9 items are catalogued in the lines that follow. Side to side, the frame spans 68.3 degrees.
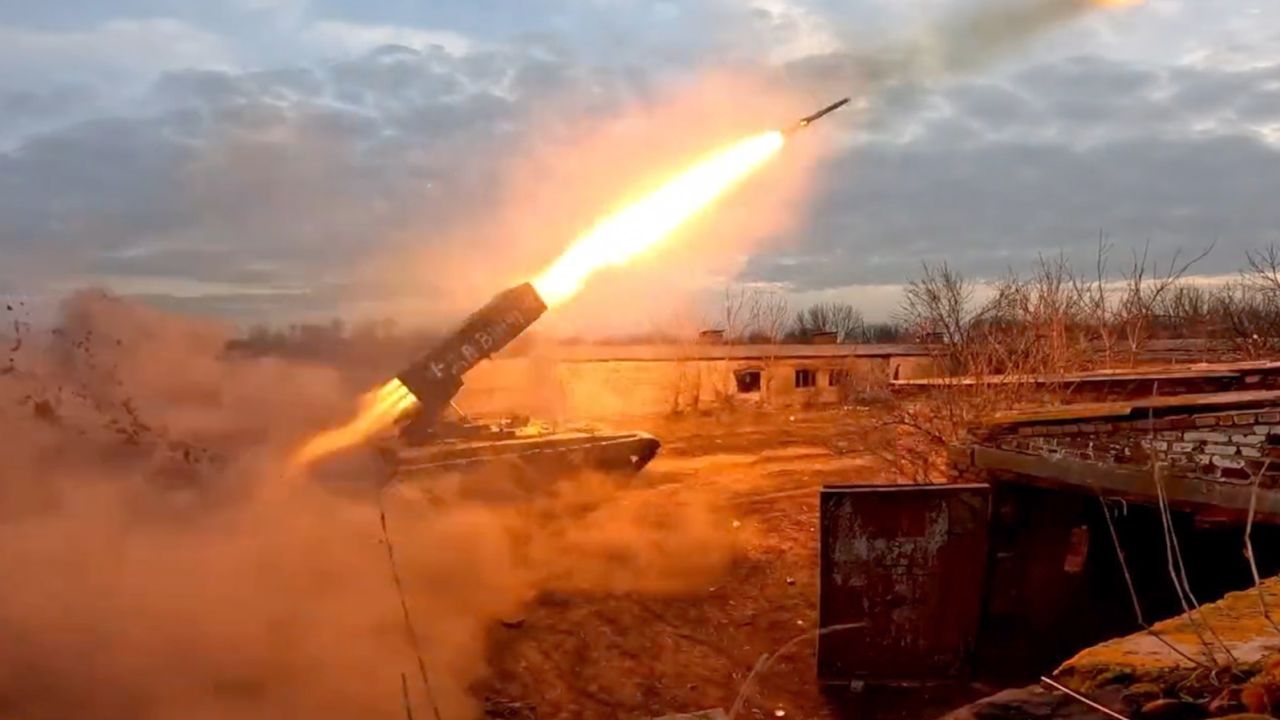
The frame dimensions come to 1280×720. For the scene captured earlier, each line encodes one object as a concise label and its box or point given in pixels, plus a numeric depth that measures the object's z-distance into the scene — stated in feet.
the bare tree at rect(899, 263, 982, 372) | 53.53
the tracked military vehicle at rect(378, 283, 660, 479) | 44.19
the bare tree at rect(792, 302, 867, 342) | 211.61
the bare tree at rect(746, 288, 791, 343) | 129.59
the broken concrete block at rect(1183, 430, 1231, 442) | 24.47
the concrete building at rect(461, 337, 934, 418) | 86.69
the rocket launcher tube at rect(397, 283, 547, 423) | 44.04
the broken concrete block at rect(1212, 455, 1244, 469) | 24.20
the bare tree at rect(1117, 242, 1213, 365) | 62.54
